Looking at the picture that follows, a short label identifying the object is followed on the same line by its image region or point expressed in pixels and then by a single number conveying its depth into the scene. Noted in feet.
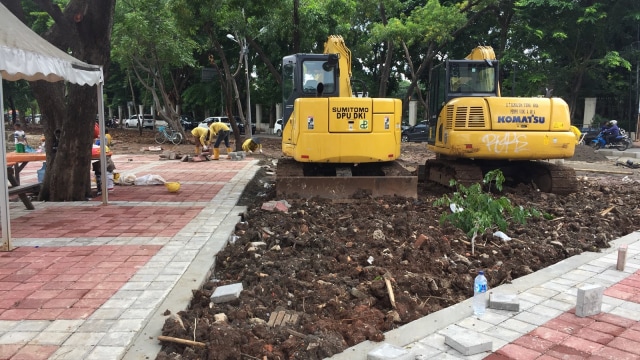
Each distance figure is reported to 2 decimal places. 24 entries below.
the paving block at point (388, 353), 9.80
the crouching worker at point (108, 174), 29.78
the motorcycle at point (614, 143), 67.77
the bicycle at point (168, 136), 81.51
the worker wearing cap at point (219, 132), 54.08
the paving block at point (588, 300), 12.32
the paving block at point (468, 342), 10.55
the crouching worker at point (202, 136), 55.21
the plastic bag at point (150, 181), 33.58
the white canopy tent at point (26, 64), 17.15
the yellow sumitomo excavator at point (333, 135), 26.48
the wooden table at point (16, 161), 27.89
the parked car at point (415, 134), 91.50
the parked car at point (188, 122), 131.45
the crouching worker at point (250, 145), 58.59
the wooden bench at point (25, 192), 22.45
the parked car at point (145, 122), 136.98
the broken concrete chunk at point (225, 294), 12.96
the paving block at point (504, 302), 12.79
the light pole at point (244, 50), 67.82
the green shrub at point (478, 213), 18.05
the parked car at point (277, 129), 118.11
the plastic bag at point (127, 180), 33.93
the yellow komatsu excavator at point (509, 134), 28.12
